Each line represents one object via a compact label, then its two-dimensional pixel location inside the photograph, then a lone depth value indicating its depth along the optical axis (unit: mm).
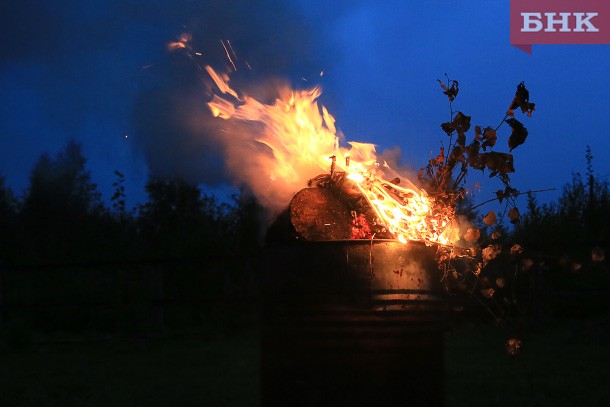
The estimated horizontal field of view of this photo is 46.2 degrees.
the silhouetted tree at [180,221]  11867
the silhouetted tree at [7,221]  16047
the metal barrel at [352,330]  3002
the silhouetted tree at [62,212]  14227
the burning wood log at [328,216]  3324
